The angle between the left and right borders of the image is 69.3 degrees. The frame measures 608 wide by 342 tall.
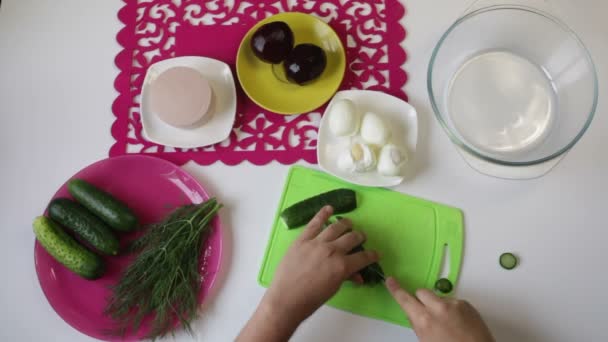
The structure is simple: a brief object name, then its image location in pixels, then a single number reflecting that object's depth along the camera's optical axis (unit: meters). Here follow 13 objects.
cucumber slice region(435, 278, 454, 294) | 0.85
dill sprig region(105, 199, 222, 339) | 0.84
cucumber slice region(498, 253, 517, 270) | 0.86
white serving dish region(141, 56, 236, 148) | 0.92
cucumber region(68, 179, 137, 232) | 0.87
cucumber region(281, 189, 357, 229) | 0.87
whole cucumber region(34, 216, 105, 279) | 0.84
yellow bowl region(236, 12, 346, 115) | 0.93
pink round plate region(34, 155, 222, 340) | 0.87
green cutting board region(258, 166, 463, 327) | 0.86
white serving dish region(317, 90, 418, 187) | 0.90
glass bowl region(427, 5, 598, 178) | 0.88
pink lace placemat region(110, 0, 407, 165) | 0.94
